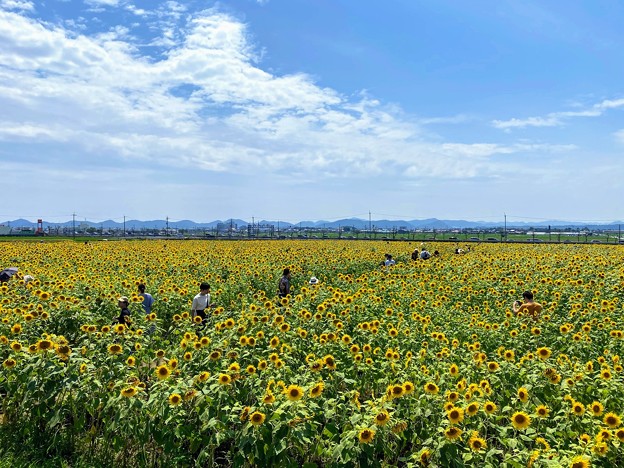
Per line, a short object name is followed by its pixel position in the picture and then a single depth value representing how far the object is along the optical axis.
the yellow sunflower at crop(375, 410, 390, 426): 3.44
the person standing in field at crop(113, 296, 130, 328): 8.02
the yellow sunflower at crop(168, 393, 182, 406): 3.99
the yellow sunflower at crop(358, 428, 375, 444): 3.28
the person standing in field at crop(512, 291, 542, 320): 7.90
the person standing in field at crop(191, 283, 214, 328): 9.25
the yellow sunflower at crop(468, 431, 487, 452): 3.33
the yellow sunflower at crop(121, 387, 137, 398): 4.14
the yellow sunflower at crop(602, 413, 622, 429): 3.49
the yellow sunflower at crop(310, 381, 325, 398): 3.96
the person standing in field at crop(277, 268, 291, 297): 11.98
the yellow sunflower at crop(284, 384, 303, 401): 3.77
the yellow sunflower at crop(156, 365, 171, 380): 4.47
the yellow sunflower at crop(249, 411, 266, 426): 3.53
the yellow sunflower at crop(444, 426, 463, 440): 3.37
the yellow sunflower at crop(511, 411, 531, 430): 3.62
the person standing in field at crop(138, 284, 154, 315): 9.33
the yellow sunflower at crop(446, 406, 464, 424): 3.55
